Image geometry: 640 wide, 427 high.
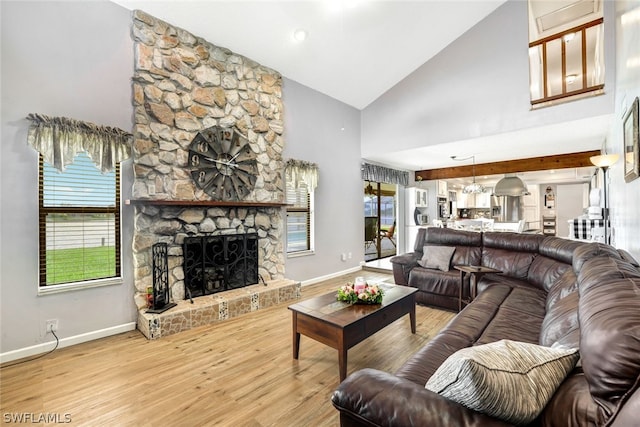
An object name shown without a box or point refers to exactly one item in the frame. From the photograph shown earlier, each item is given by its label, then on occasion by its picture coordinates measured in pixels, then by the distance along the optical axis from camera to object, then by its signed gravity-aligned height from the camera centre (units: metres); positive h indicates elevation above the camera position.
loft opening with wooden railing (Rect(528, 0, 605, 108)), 4.16 +3.15
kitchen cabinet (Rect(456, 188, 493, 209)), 11.07 +0.47
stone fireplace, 3.24 +0.77
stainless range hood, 6.06 +0.53
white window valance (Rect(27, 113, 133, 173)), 2.61 +0.73
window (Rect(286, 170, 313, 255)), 4.91 -0.07
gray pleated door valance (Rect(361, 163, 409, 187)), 6.41 +0.94
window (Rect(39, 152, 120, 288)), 2.74 -0.08
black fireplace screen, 3.58 -0.65
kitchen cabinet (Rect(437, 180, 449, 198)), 8.52 +0.71
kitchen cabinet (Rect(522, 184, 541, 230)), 10.17 +0.15
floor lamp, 3.74 +0.64
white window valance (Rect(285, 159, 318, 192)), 4.79 +0.71
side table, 3.14 -0.78
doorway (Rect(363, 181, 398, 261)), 7.50 -0.13
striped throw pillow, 0.85 -0.52
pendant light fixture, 7.14 +0.61
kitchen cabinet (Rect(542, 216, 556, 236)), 9.86 -0.46
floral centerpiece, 2.48 -0.71
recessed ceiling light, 3.93 +2.48
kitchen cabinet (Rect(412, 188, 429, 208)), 7.87 +0.42
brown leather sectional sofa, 0.76 -0.61
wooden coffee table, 2.12 -0.86
